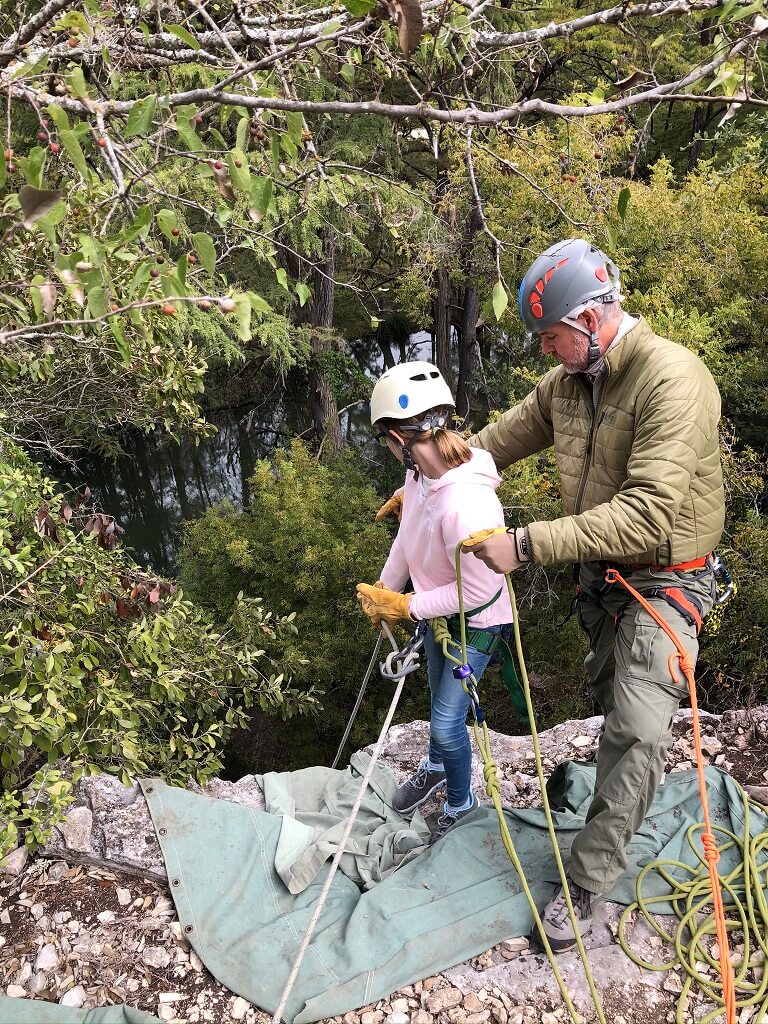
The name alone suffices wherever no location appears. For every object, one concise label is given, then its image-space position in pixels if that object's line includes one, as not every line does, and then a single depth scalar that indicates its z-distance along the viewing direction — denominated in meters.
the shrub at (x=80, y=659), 2.74
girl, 2.58
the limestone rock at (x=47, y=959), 2.59
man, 2.18
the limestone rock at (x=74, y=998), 2.47
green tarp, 2.58
